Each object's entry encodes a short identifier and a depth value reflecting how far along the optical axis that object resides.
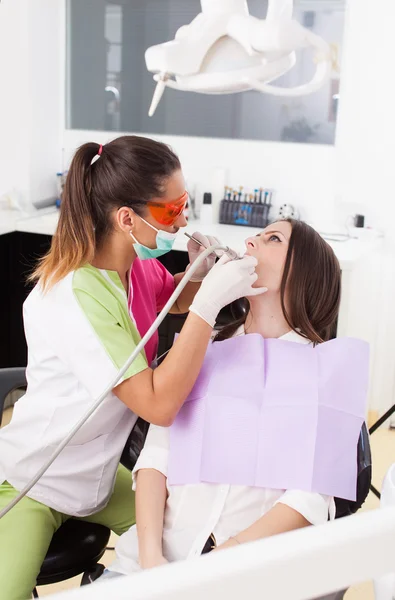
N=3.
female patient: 1.20
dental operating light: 1.33
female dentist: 1.23
